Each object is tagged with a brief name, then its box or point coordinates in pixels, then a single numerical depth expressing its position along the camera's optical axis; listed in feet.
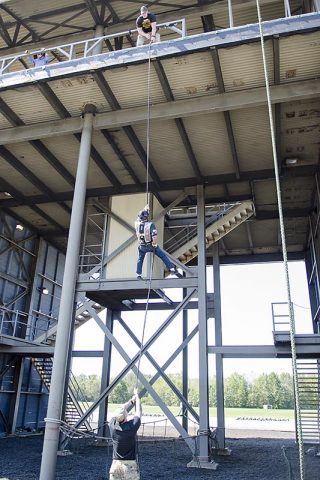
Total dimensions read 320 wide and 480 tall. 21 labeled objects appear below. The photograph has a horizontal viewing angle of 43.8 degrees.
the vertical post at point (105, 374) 51.41
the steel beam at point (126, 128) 34.45
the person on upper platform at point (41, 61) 38.91
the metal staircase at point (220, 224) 49.39
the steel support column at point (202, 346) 36.91
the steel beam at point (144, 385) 37.17
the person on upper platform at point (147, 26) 32.48
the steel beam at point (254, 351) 42.34
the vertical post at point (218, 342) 49.42
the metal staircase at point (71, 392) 60.85
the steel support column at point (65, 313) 28.78
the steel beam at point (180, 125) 32.88
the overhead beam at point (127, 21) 43.55
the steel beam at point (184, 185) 46.01
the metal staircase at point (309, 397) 49.85
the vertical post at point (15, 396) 57.98
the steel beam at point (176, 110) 33.27
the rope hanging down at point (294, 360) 11.94
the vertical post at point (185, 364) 57.31
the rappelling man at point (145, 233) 32.81
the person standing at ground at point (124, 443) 19.63
